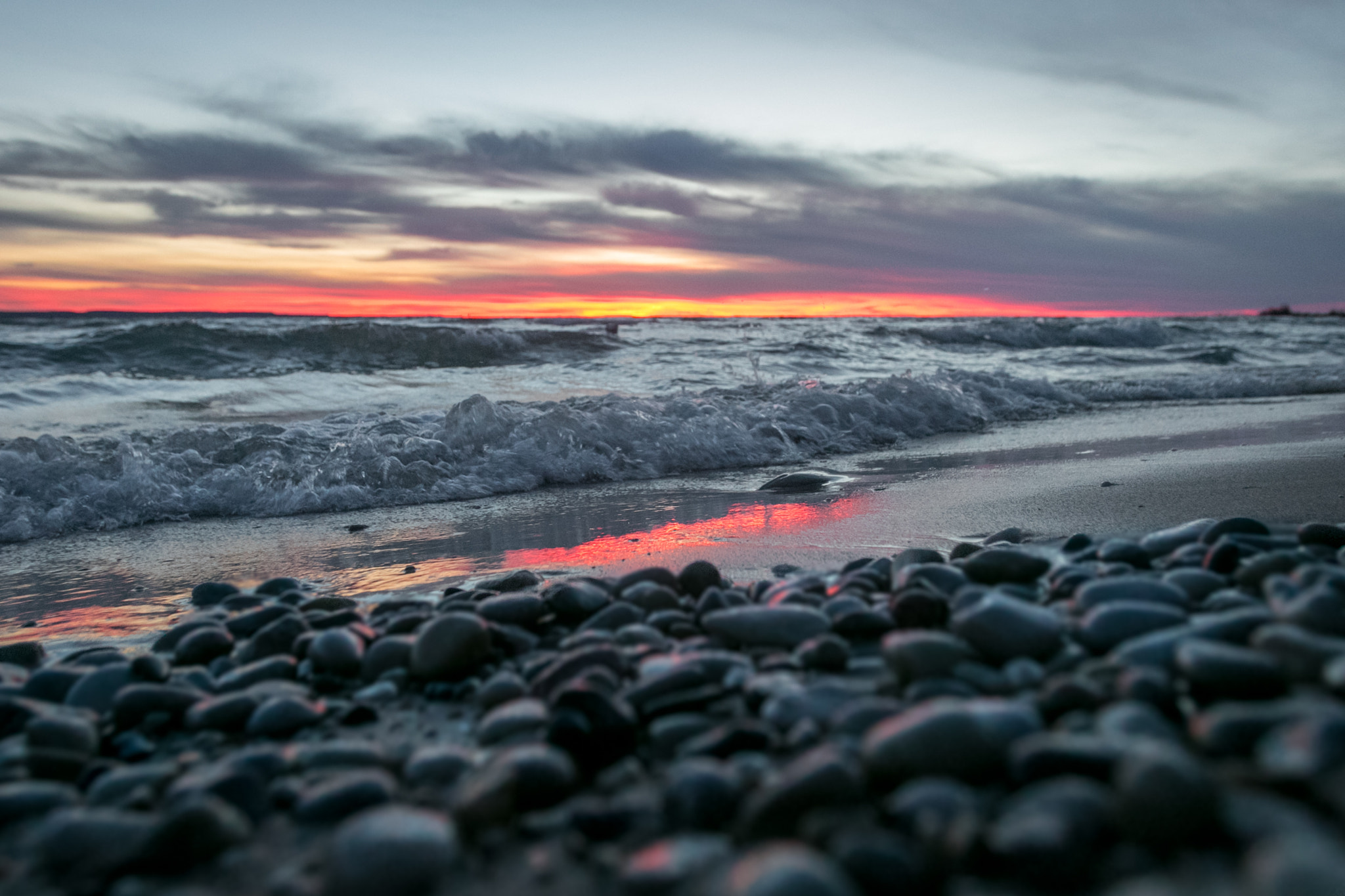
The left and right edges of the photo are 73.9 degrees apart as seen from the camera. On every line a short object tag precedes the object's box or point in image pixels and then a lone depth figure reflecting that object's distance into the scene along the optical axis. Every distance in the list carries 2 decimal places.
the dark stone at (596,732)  0.50
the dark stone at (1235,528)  0.88
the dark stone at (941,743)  0.42
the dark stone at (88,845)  0.43
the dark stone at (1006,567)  0.80
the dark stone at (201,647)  0.77
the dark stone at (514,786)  0.44
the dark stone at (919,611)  0.67
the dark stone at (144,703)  0.62
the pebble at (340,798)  0.47
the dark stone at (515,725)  0.55
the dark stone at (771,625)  0.67
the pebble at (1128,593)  0.66
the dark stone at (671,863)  0.38
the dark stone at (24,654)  0.85
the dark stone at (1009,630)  0.58
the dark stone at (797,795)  0.40
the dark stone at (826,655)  0.61
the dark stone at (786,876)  0.33
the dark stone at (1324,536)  0.85
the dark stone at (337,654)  0.70
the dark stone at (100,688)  0.66
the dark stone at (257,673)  0.69
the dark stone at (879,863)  0.35
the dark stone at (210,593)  1.04
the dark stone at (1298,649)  0.45
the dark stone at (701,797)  0.42
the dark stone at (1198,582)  0.70
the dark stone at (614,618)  0.77
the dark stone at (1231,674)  0.46
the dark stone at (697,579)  0.86
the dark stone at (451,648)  0.67
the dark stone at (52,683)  0.68
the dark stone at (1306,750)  0.37
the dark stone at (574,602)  0.79
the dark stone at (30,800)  0.49
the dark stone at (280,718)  0.61
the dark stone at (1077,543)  0.96
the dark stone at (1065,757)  0.40
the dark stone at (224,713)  0.61
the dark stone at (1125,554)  0.86
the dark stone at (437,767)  0.51
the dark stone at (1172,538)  0.90
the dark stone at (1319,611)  0.53
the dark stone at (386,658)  0.70
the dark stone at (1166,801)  0.36
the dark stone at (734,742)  0.49
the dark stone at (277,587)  1.05
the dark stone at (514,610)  0.77
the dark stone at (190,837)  0.42
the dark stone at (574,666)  0.60
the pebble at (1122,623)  0.59
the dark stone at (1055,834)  0.35
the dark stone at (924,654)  0.56
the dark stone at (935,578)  0.75
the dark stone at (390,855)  0.39
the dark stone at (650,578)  0.86
